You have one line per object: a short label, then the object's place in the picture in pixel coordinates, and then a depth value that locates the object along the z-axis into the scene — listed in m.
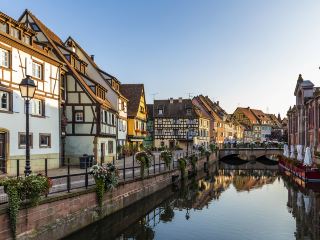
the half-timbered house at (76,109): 22.48
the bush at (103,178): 13.06
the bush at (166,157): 23.26
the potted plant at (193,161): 31.26
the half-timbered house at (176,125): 52.78
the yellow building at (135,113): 36.21
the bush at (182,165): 26.43
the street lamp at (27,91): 9.99
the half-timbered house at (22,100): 16.25
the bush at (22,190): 8.90
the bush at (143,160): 17.98
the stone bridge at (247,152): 49.86
